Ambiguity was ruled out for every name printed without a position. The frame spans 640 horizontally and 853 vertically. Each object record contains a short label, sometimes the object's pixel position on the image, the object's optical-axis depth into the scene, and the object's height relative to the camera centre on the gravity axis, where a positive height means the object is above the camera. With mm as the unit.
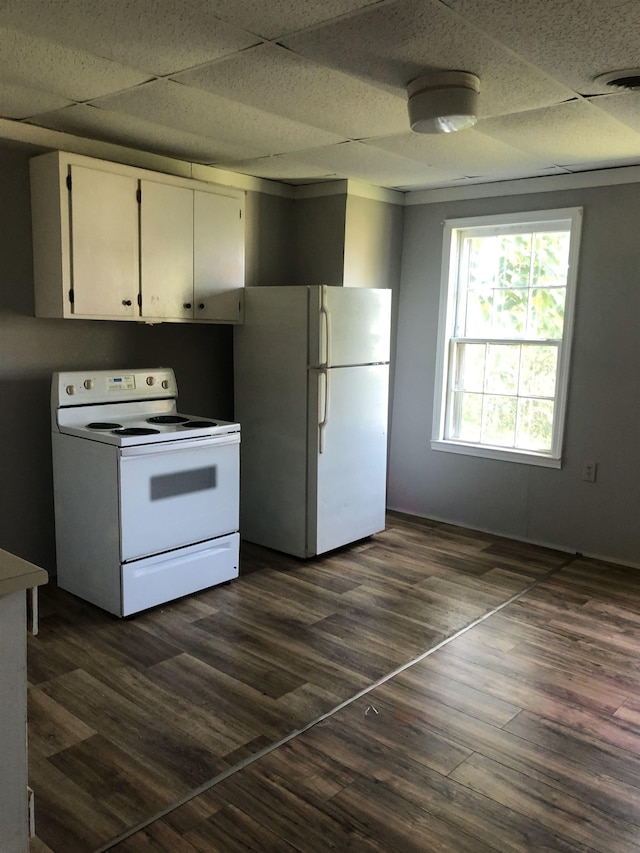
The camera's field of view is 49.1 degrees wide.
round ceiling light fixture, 2398 +798
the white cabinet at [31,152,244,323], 3246 +394
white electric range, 3186 -817
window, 4266 -21
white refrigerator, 3902 -487
